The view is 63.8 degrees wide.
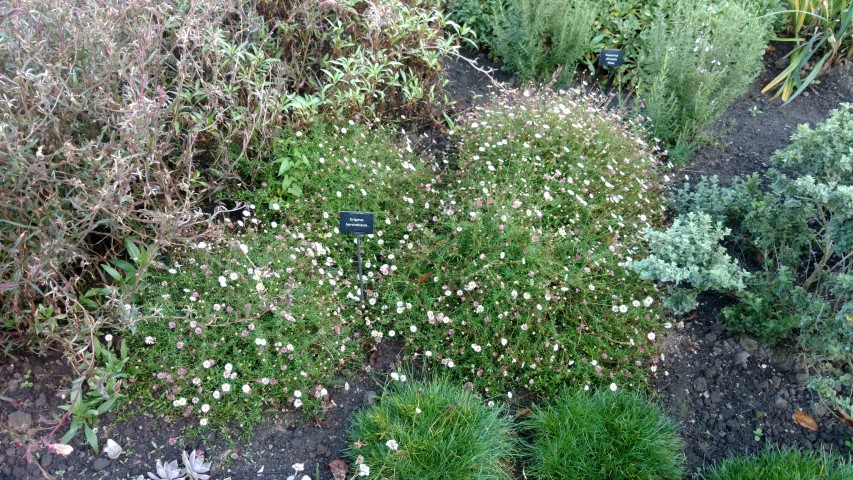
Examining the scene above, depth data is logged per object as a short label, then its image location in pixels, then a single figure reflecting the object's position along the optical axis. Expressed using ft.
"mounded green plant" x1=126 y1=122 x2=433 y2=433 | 9.70
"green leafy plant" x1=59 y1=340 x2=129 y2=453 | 9.00
